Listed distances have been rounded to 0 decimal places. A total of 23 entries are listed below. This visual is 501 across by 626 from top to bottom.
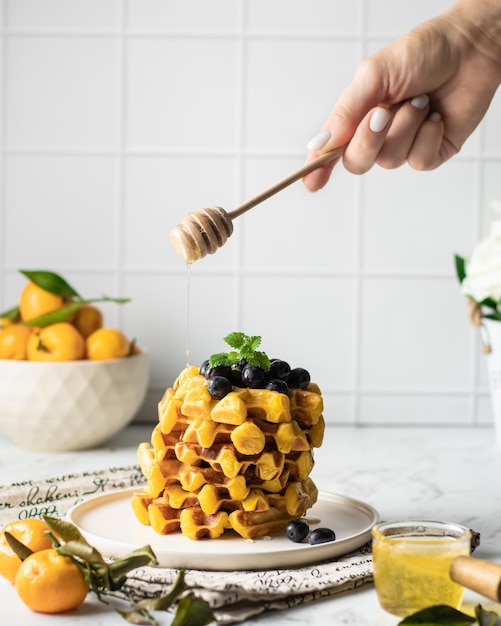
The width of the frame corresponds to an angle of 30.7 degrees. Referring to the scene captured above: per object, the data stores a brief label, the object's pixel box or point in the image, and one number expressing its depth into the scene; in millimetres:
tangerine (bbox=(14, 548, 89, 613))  954
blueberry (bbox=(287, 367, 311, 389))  1194
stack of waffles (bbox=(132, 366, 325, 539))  1118
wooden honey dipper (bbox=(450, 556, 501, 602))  872
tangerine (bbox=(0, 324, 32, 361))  1785
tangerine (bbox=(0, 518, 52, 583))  1052
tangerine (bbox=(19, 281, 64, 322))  1821
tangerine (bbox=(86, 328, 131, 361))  1791
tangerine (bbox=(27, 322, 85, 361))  1759
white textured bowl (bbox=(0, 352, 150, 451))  1732
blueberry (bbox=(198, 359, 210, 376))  1175
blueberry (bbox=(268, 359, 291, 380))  1177
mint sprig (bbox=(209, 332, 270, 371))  1168
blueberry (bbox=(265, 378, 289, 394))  1141
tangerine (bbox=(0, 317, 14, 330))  1848
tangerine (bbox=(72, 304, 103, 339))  1836
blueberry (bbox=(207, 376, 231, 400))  1124
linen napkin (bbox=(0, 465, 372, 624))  957
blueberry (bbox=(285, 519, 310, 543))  1114
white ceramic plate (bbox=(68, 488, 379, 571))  1048
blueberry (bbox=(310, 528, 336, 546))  1103
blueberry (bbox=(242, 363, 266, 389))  1146
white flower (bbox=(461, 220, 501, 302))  1792
